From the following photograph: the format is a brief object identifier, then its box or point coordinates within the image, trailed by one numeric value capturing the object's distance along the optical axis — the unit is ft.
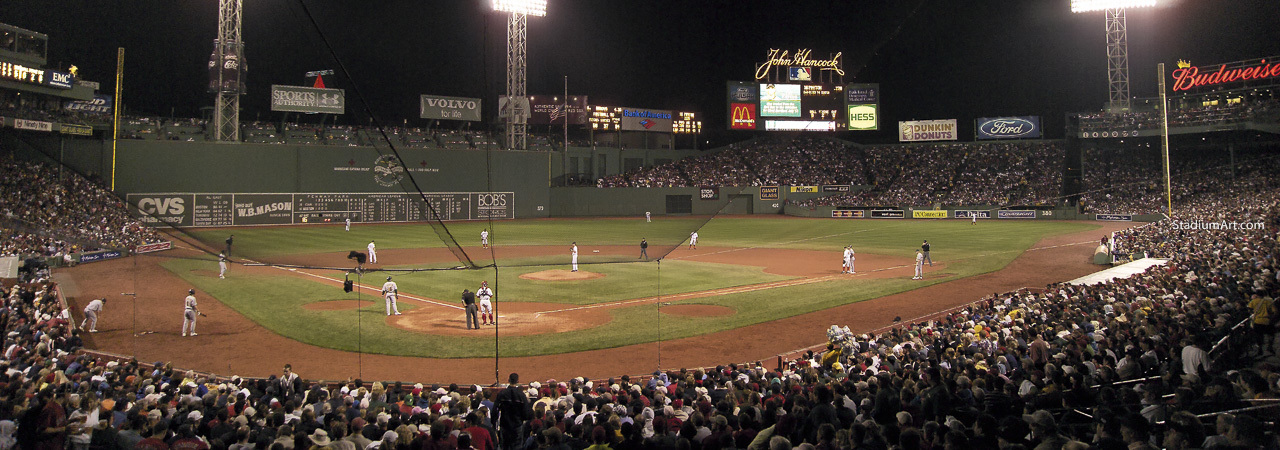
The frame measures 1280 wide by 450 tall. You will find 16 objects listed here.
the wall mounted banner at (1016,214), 200.63
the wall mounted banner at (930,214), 210.67
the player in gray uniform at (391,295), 63.06
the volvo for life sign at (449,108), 204.74
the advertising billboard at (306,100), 177.37
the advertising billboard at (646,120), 236.84
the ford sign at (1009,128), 225.56
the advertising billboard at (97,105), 159.20
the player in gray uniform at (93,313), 55.83
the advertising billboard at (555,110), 228.84
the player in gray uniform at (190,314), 55.72
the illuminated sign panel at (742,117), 235.40
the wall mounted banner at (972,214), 204.74
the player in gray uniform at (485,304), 59.98
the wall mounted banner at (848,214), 214.90
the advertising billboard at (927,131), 239.71
